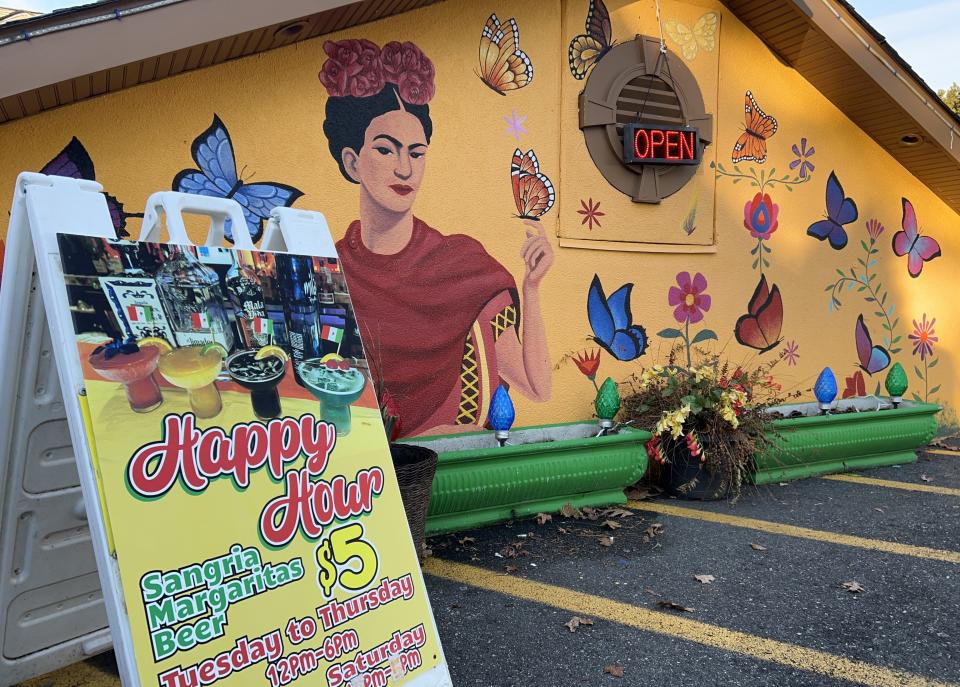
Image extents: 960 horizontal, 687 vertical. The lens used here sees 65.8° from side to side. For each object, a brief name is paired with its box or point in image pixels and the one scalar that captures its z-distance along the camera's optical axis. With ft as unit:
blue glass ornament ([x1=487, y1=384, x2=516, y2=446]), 15.72
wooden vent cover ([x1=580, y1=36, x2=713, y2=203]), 18.16
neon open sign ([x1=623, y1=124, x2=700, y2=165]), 18.34
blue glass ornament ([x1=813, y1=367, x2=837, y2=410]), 20.43
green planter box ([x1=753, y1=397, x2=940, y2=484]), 19.21
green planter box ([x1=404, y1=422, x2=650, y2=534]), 14.60
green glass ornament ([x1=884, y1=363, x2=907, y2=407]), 21.79
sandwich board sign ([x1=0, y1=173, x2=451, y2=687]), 5.82
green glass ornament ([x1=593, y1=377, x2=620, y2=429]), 17.28
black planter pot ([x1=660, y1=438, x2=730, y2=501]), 17.39
